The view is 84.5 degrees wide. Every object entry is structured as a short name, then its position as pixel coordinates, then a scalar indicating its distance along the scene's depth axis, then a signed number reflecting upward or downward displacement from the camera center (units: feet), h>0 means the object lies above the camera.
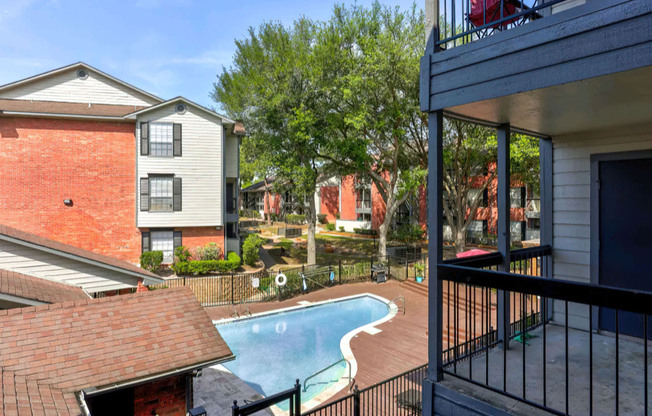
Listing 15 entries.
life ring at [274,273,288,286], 53.11 -10.46
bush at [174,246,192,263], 60.29 -7.65
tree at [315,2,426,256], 58.03 +21.37
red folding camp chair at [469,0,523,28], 12.53 +7.18
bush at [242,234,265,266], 66.39 -7.84
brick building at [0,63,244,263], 57.36 +7.15
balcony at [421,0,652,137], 8.55 +3.89
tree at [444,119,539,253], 56.49 +9.36
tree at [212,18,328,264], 65.41 +18.13
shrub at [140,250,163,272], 58.90 -8.46
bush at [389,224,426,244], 102.01 -7.27
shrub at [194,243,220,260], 62.03 -7.65
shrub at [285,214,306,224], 142.92 -3.96
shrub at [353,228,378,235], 119.24 -7.46
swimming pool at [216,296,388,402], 33.99 -15.31
